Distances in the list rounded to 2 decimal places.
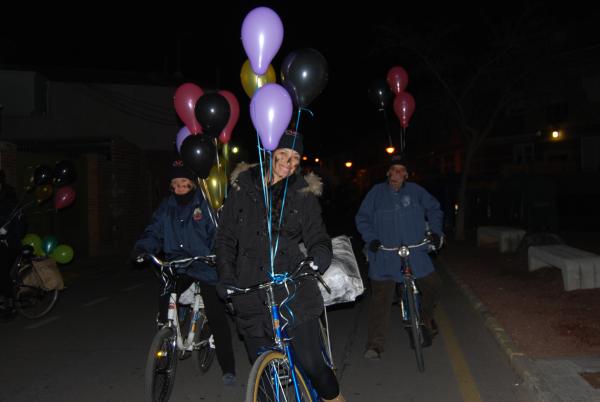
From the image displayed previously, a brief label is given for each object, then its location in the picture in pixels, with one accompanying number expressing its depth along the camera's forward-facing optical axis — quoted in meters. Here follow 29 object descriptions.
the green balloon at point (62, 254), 9.50
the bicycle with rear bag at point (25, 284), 7.67
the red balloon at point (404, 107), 8.38
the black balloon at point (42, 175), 9.45
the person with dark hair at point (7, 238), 7.55
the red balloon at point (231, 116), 6.34
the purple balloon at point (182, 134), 6.45
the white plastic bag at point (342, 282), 4.14
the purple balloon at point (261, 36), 4.30
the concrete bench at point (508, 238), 13.31
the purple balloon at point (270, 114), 3.79
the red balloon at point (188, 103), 6.37
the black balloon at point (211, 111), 5.54
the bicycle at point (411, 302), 5.36
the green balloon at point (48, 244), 9.45
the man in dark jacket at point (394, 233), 5.64
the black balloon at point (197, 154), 5.15
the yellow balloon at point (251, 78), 5.20
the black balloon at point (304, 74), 4.17
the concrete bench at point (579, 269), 8.00
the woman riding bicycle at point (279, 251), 3.36
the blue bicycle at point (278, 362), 3.17
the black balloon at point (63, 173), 9.68
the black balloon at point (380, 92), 8.51
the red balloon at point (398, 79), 8.55
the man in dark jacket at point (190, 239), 4.86
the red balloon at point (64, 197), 10.34
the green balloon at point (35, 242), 9.03
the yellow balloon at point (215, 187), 5.85
